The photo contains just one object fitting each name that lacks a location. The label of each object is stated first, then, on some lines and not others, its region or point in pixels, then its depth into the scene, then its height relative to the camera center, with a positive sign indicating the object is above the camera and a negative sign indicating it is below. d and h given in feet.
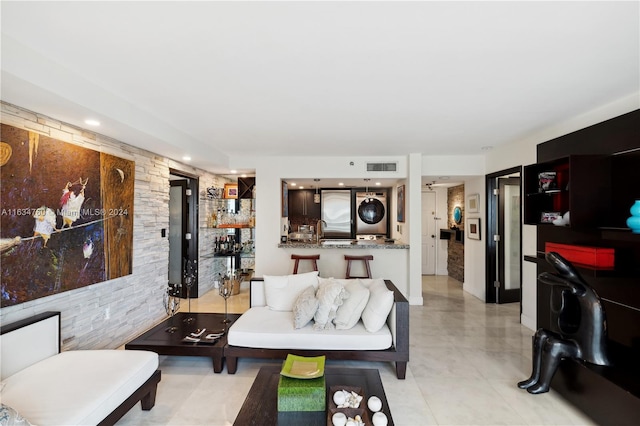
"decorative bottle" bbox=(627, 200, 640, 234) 7.06 -0.03
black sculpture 7.22 -2.94
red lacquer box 7.70 -1.02
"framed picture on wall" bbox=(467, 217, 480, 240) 17.61 -0.69
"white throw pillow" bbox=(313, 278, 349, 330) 9.44 -2.83
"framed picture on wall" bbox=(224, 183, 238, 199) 19.65 +1.63
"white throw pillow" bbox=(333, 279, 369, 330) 9.43 -3.01
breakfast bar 17.26 -2.64
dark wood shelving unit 6.81 -0.57
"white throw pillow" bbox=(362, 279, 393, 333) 9.18 -2.96
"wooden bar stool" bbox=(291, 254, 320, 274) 16.77 -2.38
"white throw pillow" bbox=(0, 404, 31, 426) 4.41 -3.09
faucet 24.18 -0.79
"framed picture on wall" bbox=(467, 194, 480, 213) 17.76 +0.85
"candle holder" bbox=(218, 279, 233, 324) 10.96 -2.76
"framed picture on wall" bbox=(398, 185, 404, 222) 18.52 +0.86
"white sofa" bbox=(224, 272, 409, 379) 8.87 -3.76
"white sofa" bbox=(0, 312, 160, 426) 5.48 -3.50
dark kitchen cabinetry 25.54 +0.86
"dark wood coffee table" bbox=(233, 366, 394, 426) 5.41 -3.74
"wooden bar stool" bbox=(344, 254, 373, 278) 16.44 -2.44
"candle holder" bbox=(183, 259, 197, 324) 11.09 -2.66
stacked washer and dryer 24.79 +0.19
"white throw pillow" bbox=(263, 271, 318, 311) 11.08 -2.75
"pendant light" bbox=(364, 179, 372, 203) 24.68 +1.69
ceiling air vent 17.34 +2.90
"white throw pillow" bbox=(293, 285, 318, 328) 9.32 -2.99
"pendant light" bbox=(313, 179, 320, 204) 23.90 +1.45
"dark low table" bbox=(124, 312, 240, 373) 8.93 -3.96
